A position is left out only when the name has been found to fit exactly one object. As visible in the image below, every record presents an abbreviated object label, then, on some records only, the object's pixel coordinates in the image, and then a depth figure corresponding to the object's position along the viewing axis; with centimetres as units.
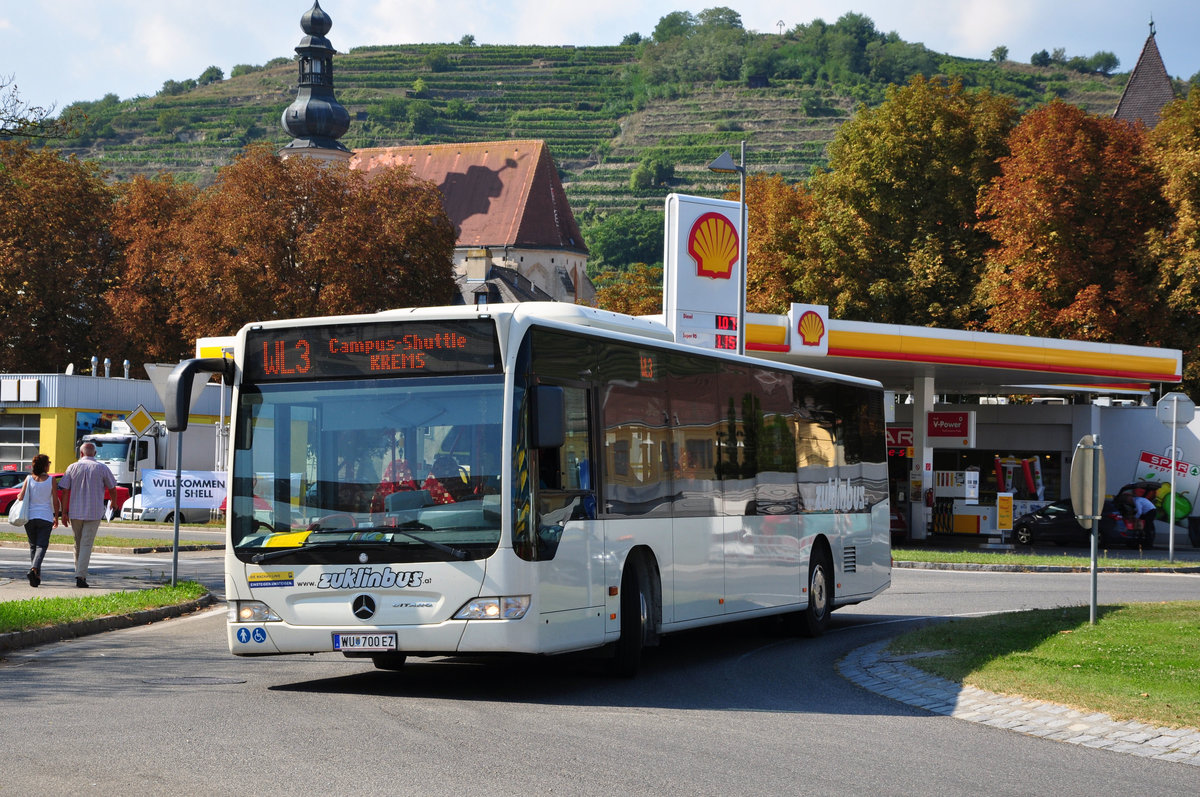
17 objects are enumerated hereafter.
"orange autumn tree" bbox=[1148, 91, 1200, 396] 4250
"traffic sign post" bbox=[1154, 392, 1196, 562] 2839
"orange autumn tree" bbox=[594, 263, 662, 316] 7144
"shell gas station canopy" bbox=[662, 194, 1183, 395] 2694
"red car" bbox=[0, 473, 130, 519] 4503
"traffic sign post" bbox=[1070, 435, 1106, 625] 1417
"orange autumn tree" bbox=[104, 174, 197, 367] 5831
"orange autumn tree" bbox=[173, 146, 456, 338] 5253
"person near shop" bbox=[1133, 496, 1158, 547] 3750
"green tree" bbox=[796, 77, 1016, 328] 4919
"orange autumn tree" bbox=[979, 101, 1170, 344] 4397
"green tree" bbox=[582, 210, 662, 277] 16112
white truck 4641
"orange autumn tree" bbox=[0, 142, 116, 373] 5759
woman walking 1938
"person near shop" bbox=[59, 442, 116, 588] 1938
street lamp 2784
